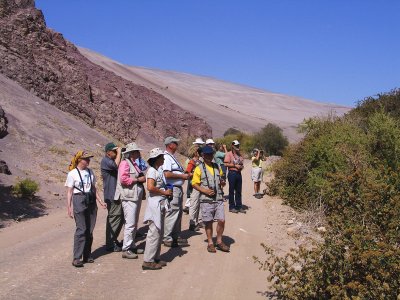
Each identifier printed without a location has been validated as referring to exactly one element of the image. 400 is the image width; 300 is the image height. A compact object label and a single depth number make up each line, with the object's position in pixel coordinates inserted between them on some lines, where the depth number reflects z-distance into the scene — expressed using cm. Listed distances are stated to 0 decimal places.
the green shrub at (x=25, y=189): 1295
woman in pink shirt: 752
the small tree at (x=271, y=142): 4638
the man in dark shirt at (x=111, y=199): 792
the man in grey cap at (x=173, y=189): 818
